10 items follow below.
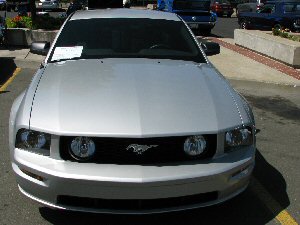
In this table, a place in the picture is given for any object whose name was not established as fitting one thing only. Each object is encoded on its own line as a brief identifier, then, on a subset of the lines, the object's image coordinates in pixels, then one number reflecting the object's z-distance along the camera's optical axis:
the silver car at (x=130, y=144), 2.91
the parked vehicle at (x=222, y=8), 33.00
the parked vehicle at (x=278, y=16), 18.42
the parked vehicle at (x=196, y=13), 17.97
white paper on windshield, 4.36
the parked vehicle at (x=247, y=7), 28.58
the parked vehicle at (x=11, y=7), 38.58
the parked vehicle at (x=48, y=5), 35.52
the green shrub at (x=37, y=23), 12.98
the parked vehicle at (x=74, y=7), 17.68
